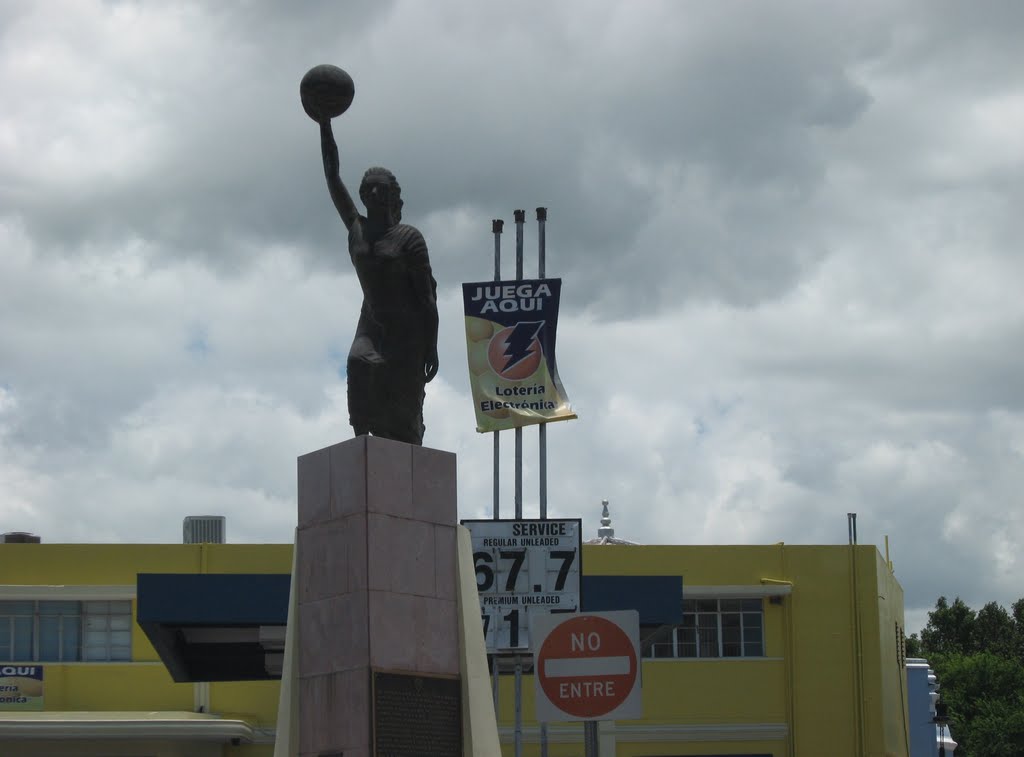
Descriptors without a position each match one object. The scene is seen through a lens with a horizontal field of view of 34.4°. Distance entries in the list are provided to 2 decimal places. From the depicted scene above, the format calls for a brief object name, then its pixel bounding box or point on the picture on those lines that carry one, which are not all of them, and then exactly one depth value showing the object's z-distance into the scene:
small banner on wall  32.34
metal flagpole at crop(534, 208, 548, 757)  31.87
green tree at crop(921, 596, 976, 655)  80.56
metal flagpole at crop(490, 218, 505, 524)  32.44
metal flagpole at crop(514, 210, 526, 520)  31.86
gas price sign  25.39
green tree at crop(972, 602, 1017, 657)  78.62
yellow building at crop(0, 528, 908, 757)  32.53
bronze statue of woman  14.55
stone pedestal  12.93
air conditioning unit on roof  36.16
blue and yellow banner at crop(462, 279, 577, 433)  30.02
